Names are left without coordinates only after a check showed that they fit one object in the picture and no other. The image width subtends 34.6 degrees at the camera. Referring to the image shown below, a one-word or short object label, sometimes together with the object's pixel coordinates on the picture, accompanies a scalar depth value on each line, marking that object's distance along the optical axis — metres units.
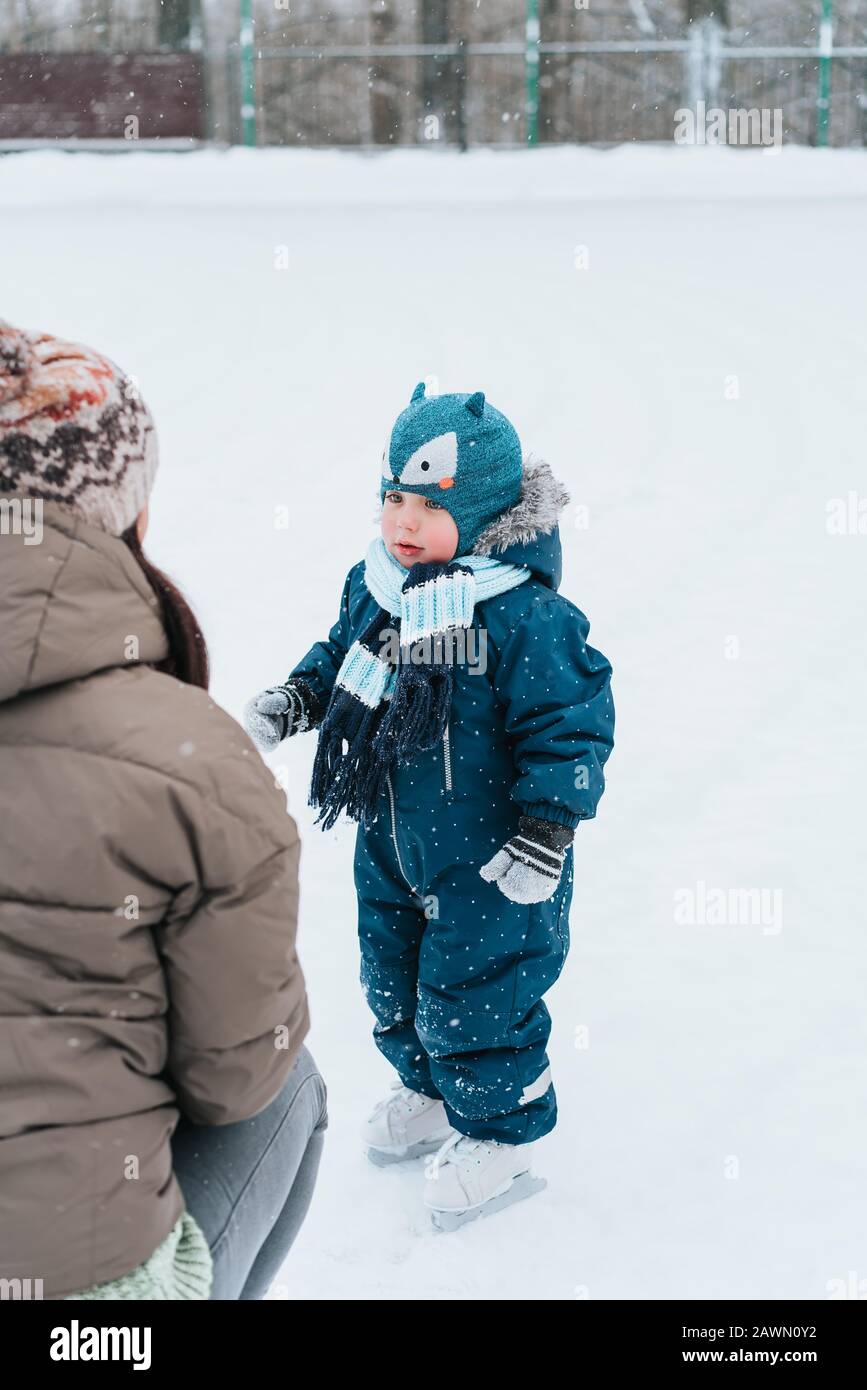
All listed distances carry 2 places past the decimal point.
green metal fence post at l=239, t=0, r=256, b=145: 11.52
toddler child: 2.26
